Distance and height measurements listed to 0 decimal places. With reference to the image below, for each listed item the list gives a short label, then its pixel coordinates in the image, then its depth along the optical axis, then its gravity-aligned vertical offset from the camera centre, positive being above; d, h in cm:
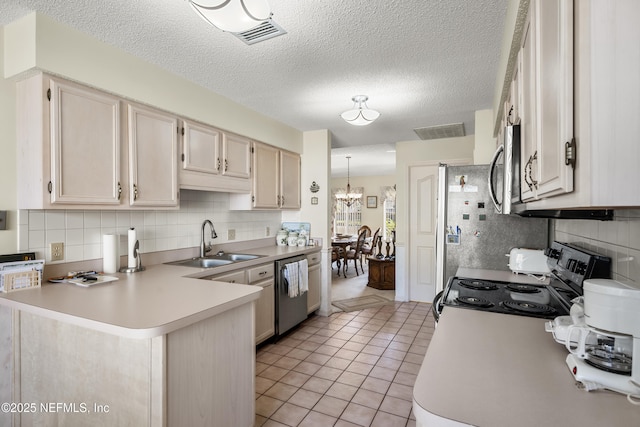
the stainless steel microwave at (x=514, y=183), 121 +10
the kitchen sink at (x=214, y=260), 282 -45
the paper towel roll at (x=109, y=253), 220 -28
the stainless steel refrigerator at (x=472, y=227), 234 -13
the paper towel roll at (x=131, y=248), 229 -26
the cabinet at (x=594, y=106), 52 +18
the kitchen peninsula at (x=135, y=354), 132 -64
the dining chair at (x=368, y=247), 646 -83
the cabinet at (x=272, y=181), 335 +32
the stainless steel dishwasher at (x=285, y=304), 318 -94
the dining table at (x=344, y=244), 672 -69
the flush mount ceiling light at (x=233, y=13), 133 +82
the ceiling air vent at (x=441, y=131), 384 +96
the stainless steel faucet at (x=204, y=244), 300 -30
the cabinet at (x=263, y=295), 280 -79
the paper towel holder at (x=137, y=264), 227 -38
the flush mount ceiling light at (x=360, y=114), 286 +83
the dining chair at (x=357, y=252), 673 -88
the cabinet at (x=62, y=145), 176 +37
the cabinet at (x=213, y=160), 260 +44
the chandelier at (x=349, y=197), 843 +33
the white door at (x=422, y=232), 459 -31
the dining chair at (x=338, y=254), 660 -88
